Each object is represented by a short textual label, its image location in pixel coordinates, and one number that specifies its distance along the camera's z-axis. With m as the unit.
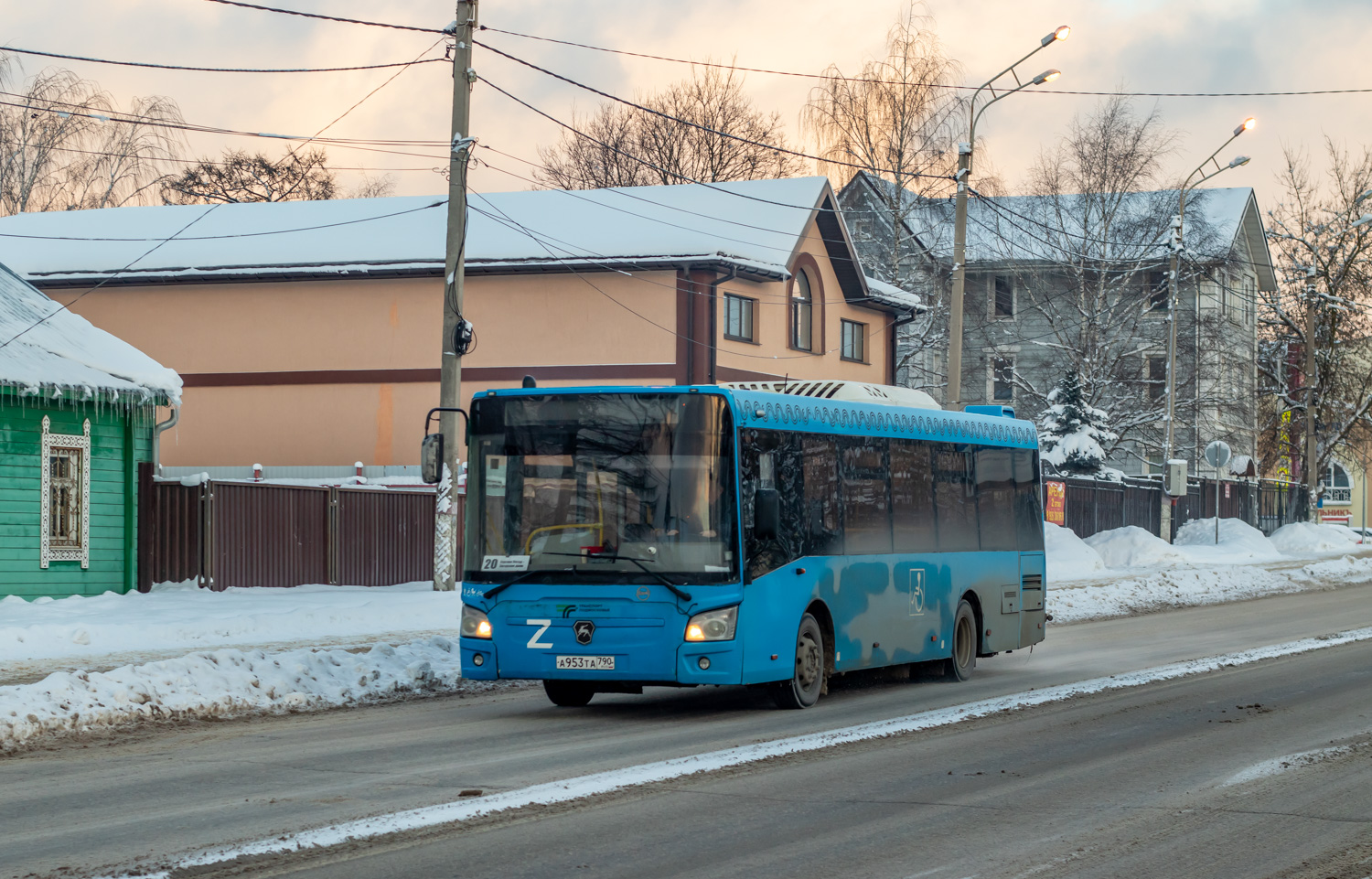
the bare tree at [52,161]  51.31
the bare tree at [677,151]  60.25
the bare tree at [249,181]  63.03
